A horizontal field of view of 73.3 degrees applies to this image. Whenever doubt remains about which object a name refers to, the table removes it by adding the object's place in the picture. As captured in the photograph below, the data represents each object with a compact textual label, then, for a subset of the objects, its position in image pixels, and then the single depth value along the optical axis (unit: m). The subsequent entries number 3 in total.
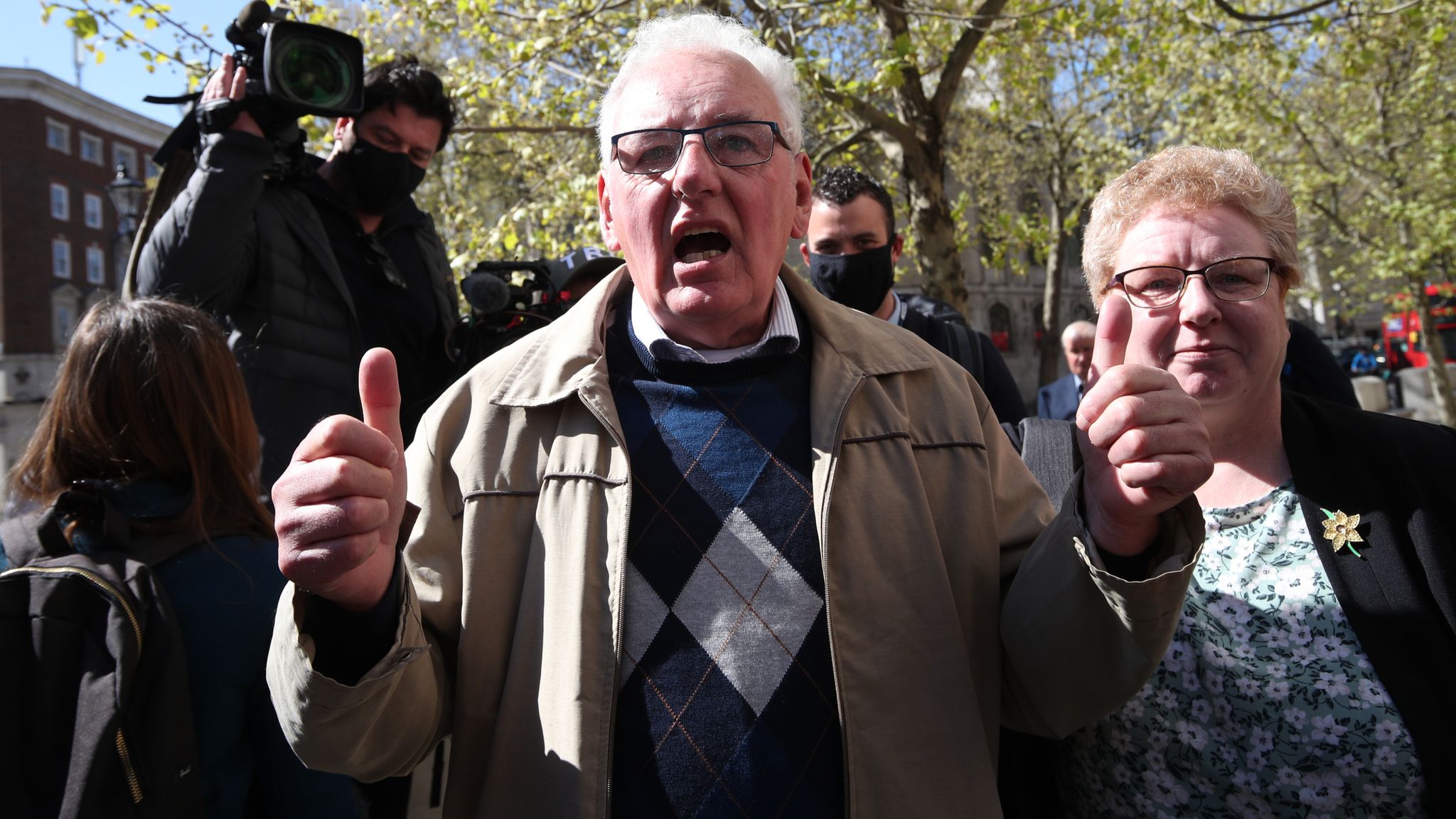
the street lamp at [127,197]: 9.05
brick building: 41.19
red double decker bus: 25.33
